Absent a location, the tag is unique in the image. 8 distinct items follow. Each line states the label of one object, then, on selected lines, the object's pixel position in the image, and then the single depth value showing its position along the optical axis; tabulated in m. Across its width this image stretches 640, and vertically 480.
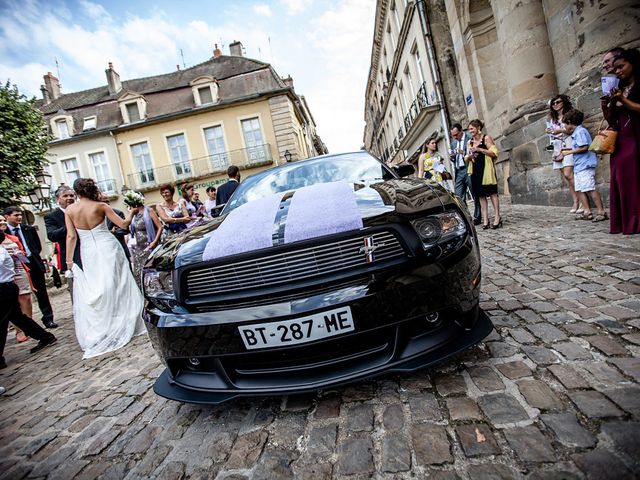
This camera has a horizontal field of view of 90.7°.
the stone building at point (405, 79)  11.70
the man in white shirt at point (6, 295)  3.29
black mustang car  1.31
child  3.97
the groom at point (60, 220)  4.14
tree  11.87
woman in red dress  2.92
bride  3.39
